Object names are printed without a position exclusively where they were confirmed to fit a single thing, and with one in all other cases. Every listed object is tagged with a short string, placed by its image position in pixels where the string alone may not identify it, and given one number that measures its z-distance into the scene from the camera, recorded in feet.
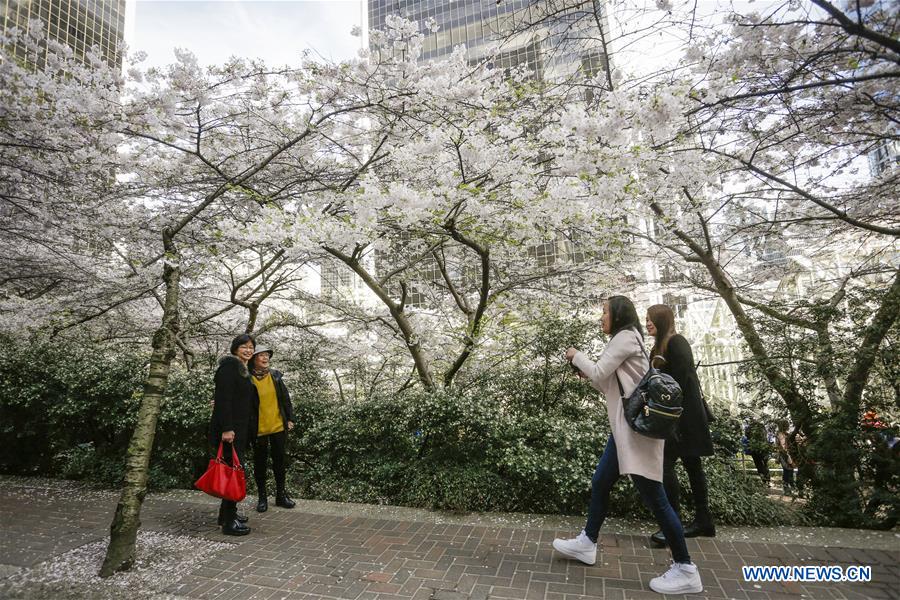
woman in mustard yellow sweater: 14.12
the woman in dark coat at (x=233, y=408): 12.55
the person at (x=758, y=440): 14.23
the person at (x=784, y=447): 14.52
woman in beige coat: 9.01
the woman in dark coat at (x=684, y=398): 10.52
